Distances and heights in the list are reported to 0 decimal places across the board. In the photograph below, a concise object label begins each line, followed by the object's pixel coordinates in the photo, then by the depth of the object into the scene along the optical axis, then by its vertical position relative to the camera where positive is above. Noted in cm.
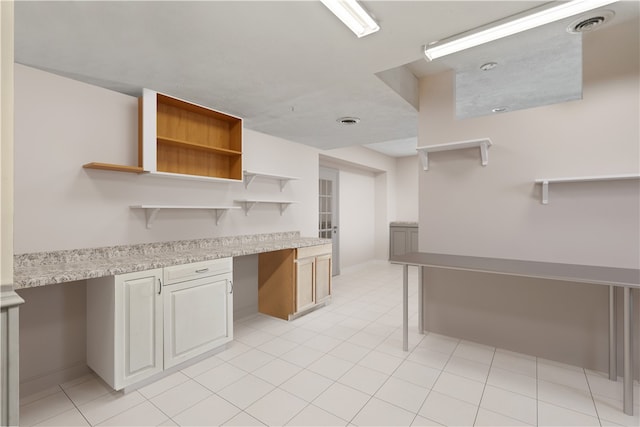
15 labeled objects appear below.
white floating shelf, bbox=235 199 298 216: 349 +17
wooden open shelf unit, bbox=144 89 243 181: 246 +75
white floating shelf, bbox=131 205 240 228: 252 +7
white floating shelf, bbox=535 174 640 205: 212 +27
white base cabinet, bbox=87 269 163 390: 200 -77
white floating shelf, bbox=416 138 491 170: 260 +63
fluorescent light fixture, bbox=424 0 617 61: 165 +114
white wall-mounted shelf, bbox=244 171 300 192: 343 +48
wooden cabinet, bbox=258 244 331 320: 343 -78
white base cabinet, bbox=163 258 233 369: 227 -76
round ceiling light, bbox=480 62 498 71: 268 +135
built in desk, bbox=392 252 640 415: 184 -40
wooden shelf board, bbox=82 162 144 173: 223 +37
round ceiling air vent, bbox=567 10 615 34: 200 +133
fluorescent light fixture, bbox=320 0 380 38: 159 +112
